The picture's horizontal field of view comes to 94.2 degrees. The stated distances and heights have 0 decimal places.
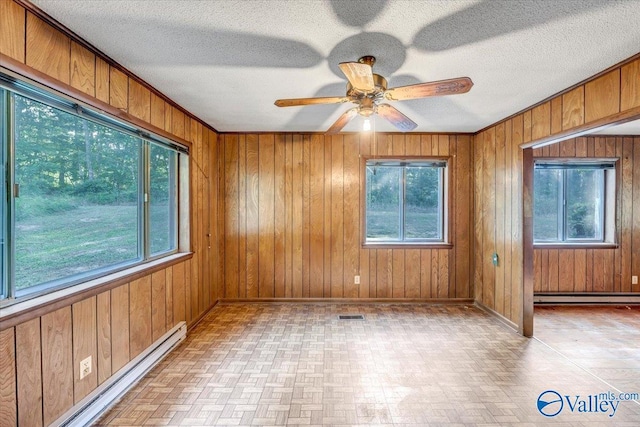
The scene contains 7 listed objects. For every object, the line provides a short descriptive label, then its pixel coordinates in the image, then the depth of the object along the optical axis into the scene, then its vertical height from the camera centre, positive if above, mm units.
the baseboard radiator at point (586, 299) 4180 -1229
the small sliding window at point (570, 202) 4359 +144
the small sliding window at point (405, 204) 4379 +115
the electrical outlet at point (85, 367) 1886 -1002
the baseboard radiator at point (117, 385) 1817 -1244
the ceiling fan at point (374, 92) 1686 +787
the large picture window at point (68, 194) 1534 +118
